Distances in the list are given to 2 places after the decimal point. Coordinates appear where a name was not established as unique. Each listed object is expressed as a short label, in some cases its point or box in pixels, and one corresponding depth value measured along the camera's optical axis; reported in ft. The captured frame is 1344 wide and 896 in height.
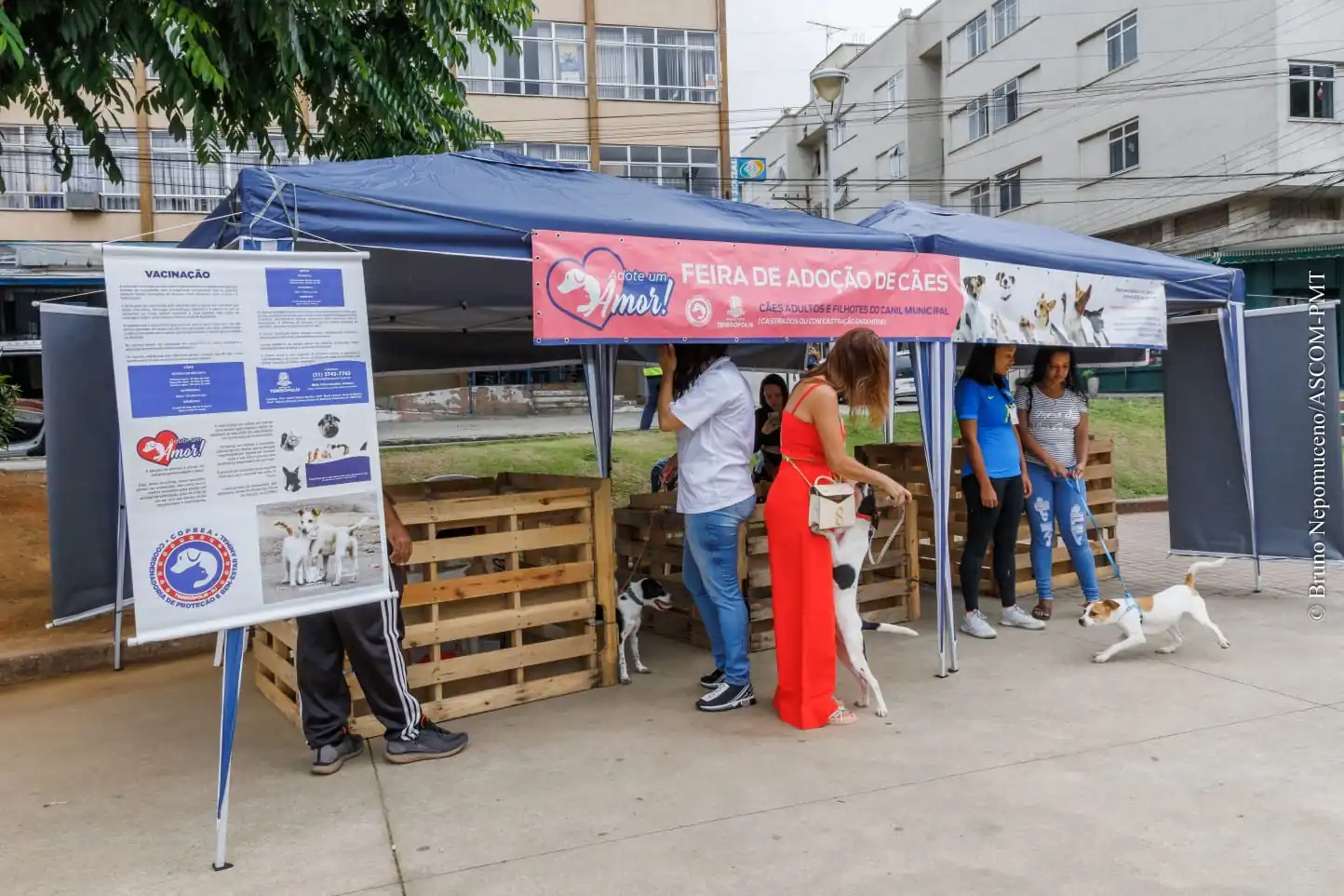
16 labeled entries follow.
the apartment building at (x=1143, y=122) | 77.41
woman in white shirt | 14.35
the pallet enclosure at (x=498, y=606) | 14.51
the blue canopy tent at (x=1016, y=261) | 16.46
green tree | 17.81
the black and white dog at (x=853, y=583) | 14.08
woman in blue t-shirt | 18.60
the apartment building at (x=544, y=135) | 74.90
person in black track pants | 12.57
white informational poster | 9.94
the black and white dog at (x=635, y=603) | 16.49
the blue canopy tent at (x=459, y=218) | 11.96
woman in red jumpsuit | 13.58
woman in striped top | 20.02
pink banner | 13.24
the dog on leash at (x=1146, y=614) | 16.85
